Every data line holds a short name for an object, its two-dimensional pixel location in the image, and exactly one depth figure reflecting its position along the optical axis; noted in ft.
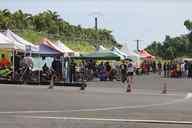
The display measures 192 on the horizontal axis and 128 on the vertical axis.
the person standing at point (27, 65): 128.67
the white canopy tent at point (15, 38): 137.96
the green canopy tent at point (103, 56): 170.60
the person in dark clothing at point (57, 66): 144.23
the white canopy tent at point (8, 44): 125.49
